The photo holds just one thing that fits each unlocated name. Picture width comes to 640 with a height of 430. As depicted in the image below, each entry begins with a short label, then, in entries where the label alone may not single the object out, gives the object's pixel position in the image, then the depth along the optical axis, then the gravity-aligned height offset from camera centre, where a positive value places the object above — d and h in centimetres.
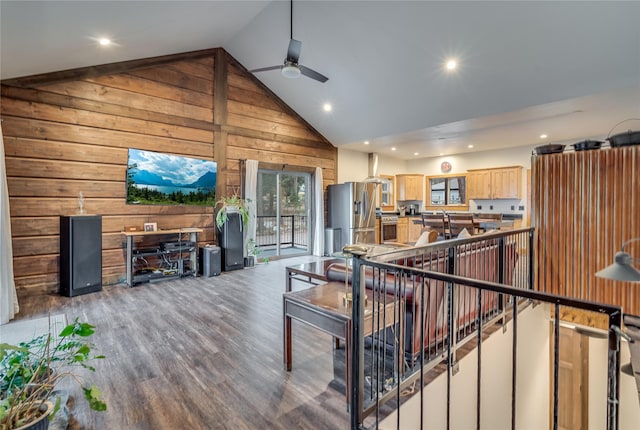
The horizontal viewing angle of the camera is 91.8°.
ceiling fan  395 +201
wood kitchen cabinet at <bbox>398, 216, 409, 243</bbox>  948 -43
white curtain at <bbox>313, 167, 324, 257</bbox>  788 +2
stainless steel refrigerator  763 +10
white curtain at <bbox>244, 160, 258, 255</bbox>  652 +49
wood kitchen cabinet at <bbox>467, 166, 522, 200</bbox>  797 +87
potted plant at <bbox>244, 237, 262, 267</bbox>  643 -81
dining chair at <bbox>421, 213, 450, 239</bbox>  644 -15
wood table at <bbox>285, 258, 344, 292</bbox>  345 -65
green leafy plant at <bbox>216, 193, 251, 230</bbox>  585 +11
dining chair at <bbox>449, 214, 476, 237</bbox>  614 -15
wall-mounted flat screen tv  512 +62
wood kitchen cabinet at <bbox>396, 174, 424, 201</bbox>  997 +91
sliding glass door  723 +6
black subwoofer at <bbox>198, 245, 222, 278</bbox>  557 -84
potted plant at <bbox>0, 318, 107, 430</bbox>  138 -86
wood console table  491 -69
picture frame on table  528 -20
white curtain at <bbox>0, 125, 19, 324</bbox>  336 -51
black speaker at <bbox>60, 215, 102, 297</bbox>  427 -57
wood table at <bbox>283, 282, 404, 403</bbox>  208 -71
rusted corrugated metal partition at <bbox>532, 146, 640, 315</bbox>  351 -3
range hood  916 +157
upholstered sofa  245 -62
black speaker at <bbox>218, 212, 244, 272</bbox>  591 -51
